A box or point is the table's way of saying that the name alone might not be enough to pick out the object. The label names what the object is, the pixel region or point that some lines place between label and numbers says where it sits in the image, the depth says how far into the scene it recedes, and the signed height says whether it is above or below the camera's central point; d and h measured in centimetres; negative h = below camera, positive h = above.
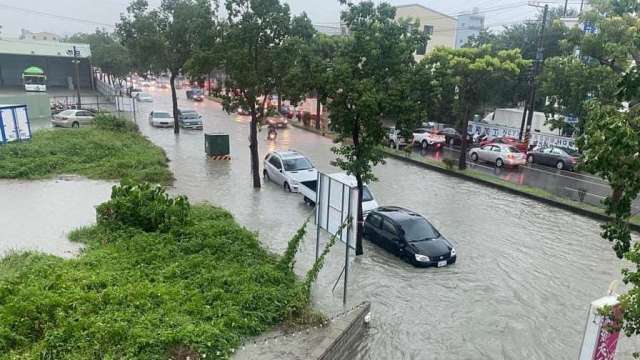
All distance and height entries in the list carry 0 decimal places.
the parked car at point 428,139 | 3497 -470
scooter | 3589 -477
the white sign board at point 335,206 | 1012 -294
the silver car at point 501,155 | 2867 -475
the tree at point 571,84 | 2109 -26
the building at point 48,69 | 6506 -77
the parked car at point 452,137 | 3709 -476
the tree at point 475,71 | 2409 +27
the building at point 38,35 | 13966 +863
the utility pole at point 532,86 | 3209 -63
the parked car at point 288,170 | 2114 -450
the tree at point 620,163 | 501 -93
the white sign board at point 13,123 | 2420 -310
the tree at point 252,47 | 1948 +91
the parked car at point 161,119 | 3906 -425
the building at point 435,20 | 6681 +765
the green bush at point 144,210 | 1312 -396
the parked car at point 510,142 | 3288 -463
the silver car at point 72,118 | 3422 -388
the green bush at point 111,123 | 3095 -378
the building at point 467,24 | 7831 +893
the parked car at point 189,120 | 3884 -428
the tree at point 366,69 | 1315 +10
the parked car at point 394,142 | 3332 -478
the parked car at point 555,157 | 2884 -481
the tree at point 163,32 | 3156 +231
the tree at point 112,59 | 6050 +75
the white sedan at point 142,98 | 6078 -402
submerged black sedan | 1372 -488
